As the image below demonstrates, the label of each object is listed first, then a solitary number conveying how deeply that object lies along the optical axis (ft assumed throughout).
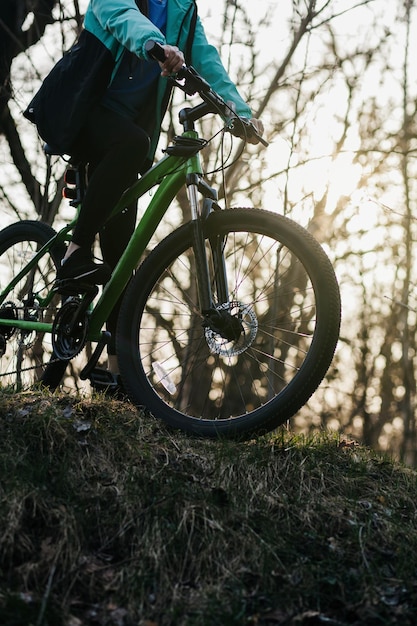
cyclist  11.81
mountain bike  10.61
